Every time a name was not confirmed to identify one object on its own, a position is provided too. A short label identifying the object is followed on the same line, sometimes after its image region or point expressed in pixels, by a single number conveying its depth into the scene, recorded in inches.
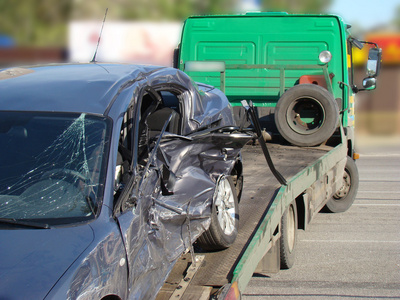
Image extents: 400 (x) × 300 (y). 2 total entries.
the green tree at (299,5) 1419.8
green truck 258.2
